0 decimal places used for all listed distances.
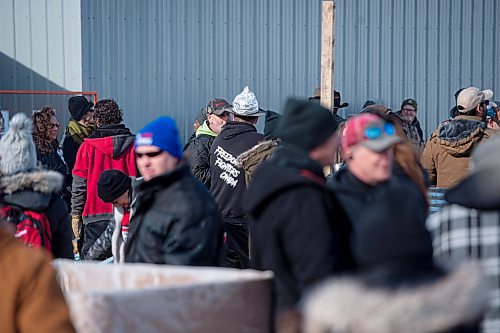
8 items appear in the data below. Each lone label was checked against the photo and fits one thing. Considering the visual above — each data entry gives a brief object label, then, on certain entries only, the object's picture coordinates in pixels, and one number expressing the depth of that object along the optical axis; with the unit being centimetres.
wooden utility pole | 1490
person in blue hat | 879
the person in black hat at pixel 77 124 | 1994
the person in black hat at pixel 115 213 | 1174
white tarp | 671
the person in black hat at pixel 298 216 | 705
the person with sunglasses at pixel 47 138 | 1819
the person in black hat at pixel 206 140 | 1711
